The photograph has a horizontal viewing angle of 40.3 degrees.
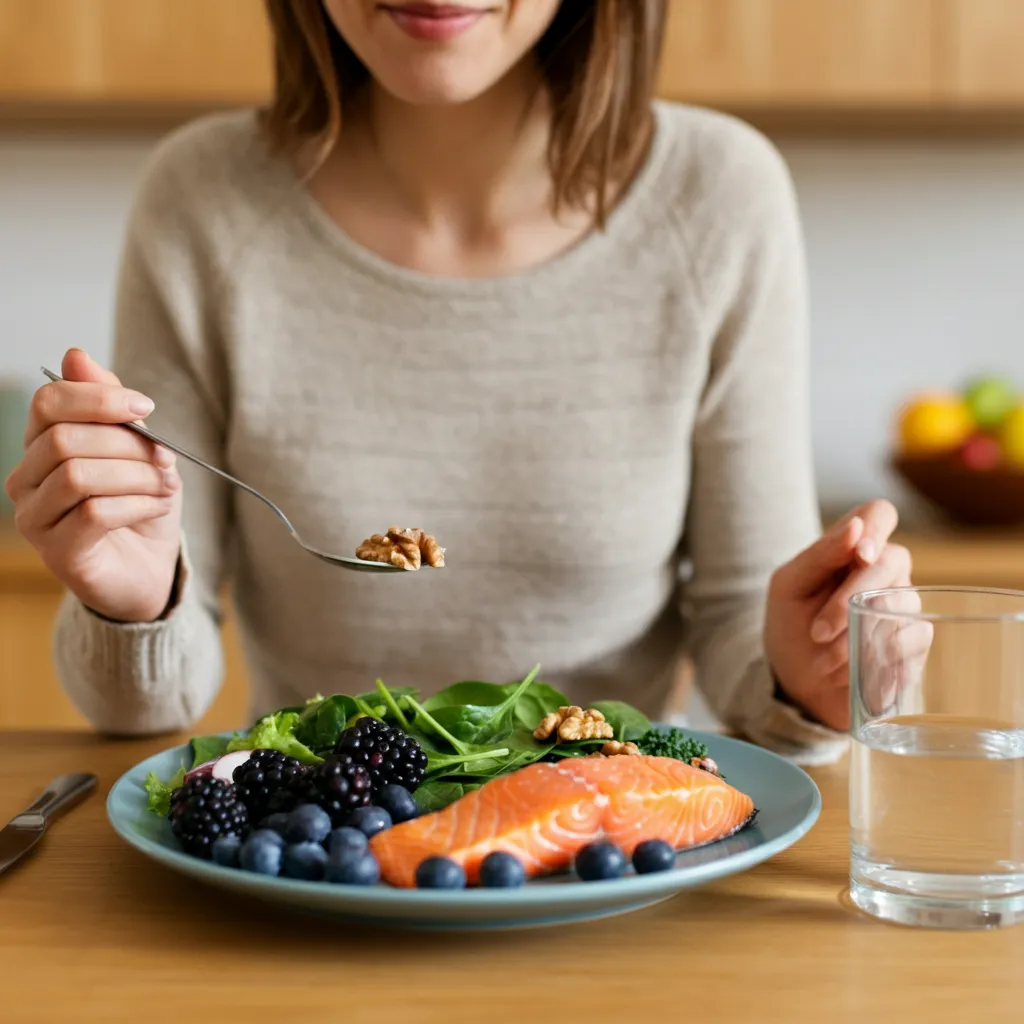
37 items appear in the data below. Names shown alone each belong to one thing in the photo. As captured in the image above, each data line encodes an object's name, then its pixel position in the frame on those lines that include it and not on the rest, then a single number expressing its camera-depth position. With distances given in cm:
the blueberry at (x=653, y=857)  69
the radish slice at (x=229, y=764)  81
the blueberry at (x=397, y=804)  74
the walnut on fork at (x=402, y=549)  99
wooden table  61
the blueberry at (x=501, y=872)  66
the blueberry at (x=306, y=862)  67
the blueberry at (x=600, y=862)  68
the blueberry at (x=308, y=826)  69
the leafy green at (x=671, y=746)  88
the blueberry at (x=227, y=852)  69
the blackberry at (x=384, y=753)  76
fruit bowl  238
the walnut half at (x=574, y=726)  85
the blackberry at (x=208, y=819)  72
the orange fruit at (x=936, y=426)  247
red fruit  241
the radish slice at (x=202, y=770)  80
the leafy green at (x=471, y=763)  81
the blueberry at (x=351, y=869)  66
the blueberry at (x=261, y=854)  67
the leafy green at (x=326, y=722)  87
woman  144
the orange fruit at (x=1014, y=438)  241
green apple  250
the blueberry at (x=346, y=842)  67
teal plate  63
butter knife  80
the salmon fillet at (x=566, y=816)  68
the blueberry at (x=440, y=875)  65
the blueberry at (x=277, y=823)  70
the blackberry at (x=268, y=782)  74
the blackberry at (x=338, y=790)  72
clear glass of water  68
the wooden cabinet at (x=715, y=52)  246
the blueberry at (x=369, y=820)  70
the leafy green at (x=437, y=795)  78
